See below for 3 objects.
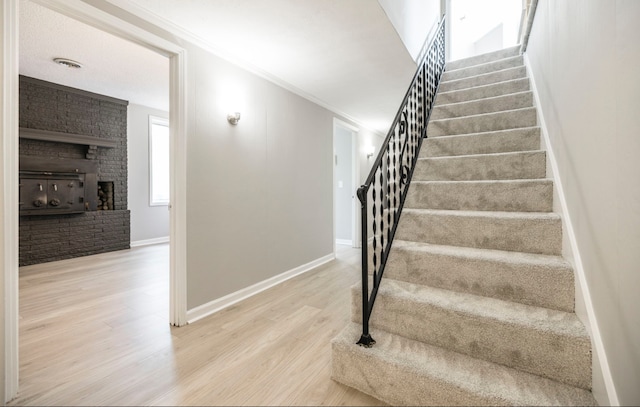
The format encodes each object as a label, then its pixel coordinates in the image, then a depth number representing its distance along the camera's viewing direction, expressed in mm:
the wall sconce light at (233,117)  2660
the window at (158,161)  5520
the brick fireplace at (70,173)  3943
